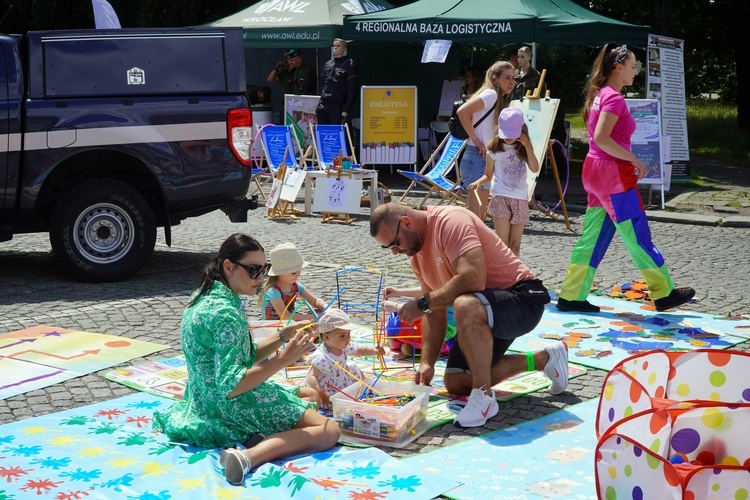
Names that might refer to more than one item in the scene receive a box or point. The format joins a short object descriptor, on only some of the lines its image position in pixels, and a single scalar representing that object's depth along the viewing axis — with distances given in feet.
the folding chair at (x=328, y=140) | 43.98
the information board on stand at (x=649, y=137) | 42.29
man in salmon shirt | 16.87
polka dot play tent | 10.81
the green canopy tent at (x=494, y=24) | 43.60
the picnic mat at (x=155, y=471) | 13.78
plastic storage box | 15.64
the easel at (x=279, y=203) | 40.63
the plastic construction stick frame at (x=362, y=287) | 22.03
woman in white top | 31.89
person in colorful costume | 23.73
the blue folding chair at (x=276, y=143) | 45.88
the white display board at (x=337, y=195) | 39.34
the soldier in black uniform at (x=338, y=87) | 48.65
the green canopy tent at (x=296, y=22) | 53.06
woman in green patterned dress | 14.23
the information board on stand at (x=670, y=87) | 45.78
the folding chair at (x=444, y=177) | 40.50
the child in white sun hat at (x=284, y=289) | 19.71
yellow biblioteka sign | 48.03
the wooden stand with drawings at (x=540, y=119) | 37.35
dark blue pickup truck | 26.53
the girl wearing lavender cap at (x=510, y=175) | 26.81
